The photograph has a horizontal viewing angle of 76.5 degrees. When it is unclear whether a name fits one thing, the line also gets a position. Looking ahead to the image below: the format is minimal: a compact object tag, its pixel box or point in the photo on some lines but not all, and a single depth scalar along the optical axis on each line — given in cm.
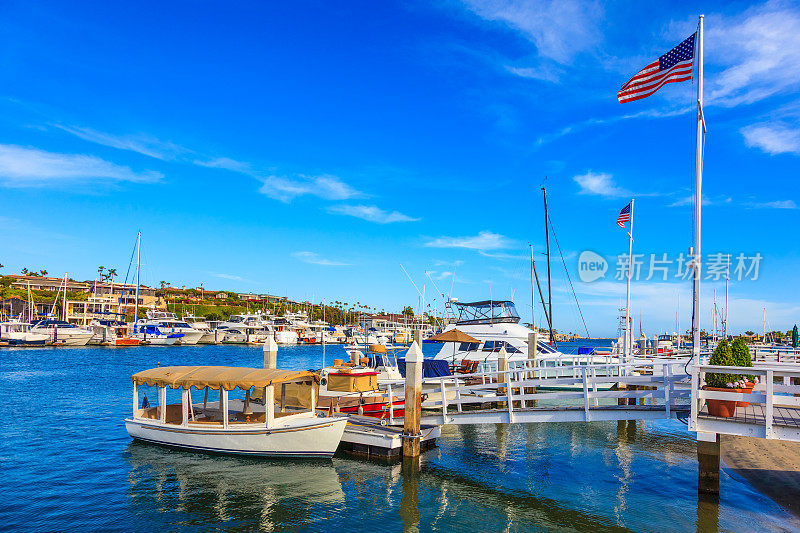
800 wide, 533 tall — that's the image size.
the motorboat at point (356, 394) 2009
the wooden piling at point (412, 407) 1656
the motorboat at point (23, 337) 7806
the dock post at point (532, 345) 2912
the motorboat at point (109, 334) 8569
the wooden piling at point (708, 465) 1198
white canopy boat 1664
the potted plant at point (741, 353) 1229
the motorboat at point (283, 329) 10804
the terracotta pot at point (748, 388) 1181
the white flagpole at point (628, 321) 3069
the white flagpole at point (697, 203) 1396
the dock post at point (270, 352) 2217
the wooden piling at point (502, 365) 2508
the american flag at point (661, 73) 1541
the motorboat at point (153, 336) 8931
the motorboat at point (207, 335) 10662
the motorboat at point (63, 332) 8219
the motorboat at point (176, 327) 9618
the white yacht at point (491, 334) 3506
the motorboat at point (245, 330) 10950
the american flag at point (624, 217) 3139
